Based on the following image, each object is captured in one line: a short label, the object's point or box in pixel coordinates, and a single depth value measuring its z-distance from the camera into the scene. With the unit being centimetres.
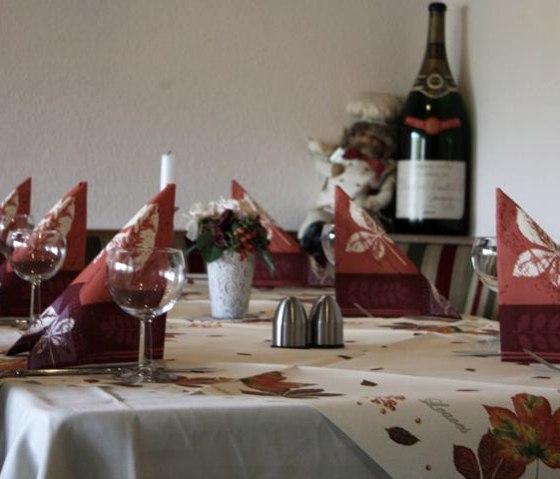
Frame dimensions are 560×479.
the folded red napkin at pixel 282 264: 311
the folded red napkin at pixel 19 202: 283
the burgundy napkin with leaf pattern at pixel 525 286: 171
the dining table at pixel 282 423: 125
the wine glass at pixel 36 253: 186
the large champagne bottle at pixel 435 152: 402
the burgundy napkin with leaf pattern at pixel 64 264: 221
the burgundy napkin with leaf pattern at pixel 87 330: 157
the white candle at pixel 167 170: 266
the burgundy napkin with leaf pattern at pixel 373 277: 236
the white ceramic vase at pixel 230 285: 223
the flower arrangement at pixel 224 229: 224
